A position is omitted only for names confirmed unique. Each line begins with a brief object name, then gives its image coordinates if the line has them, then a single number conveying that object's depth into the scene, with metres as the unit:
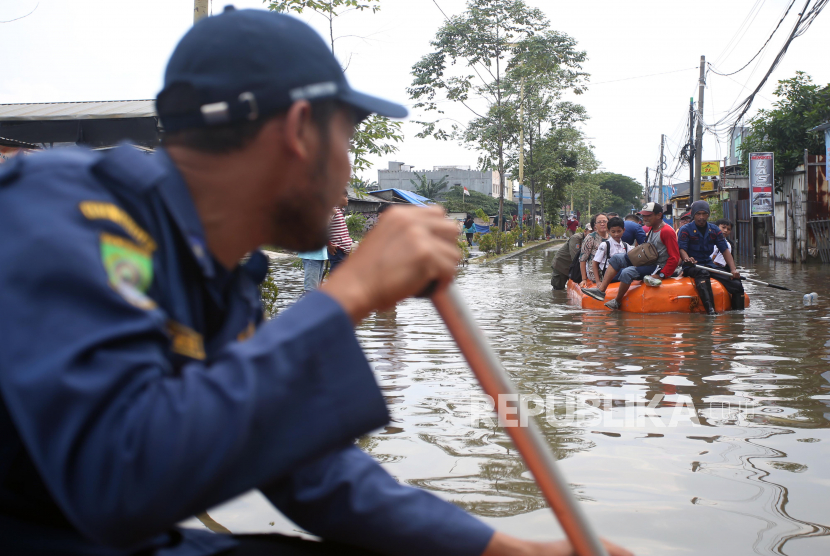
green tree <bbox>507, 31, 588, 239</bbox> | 28.20
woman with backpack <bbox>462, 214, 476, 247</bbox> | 30.80
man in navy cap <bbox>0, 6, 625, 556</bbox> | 0.74
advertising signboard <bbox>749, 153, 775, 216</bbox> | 19.48
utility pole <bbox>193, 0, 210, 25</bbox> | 6.08
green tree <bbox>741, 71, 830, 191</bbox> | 20.88
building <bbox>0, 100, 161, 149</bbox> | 13.10
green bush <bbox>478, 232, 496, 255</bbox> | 25.38
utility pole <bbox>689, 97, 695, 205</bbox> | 26.83
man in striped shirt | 8.37
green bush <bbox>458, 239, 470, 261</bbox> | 20.59
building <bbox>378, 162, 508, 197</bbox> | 86.69
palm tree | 60.41
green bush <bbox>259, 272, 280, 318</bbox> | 7.45
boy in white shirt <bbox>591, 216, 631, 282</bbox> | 10.73
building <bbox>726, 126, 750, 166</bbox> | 54.46
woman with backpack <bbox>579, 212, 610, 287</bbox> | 11.25
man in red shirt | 9.70
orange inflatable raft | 9.72
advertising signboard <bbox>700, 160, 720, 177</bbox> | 41.03
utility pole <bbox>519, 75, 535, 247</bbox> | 30.56
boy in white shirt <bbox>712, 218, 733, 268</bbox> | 12.76
